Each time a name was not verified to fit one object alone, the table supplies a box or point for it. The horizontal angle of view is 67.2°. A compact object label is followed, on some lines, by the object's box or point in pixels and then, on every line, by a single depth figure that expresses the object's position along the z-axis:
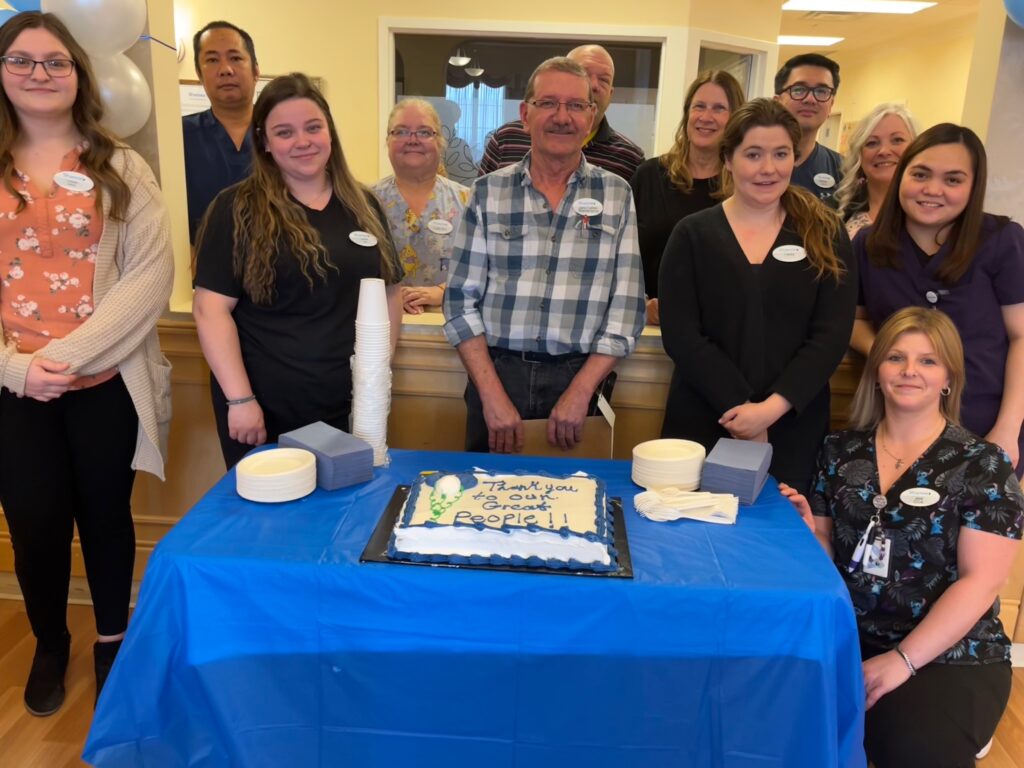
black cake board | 1.09
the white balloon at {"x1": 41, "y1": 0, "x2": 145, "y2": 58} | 1.85
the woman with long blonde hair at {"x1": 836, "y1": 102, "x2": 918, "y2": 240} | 2.29
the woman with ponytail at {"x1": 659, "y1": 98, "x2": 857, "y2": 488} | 1.64
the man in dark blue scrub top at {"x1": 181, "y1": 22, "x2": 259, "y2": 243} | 2.57
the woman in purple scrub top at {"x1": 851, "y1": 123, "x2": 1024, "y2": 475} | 1.71
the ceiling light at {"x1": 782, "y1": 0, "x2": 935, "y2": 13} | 6.70
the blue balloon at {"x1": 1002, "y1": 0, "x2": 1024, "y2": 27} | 1.81
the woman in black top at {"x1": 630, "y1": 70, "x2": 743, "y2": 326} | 2.24
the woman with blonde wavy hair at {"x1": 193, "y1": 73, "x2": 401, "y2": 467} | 1.63
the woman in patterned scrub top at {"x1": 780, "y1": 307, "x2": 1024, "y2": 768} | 1.41
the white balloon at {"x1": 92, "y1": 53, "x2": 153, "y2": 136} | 1.95
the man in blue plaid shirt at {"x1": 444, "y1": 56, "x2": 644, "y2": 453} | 1.78
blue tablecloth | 1.05
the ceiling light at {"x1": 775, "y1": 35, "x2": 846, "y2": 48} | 8.41
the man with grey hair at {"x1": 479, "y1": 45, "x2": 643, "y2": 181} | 2.57
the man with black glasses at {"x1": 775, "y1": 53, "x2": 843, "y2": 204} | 2.45
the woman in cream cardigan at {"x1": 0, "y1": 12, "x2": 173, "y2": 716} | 1.59
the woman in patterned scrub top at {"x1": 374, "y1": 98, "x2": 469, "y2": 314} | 2.46
